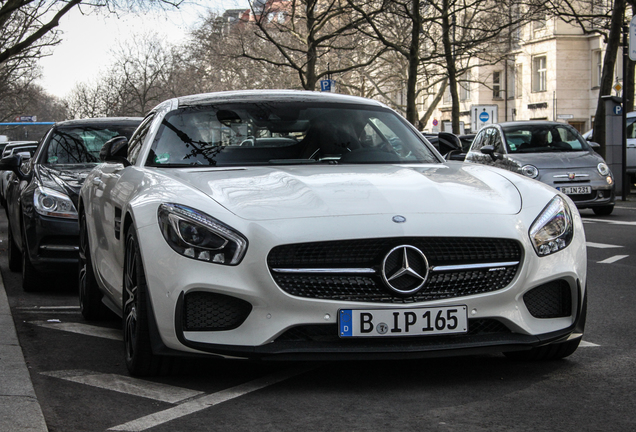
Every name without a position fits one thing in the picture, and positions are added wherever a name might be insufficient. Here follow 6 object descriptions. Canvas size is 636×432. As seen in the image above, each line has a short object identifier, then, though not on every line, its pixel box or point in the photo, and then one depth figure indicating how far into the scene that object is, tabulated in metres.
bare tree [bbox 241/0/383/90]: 31.39
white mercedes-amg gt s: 4.32
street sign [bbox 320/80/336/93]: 33.69
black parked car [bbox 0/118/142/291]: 8.47
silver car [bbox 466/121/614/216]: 16.72
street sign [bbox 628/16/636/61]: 19.12
